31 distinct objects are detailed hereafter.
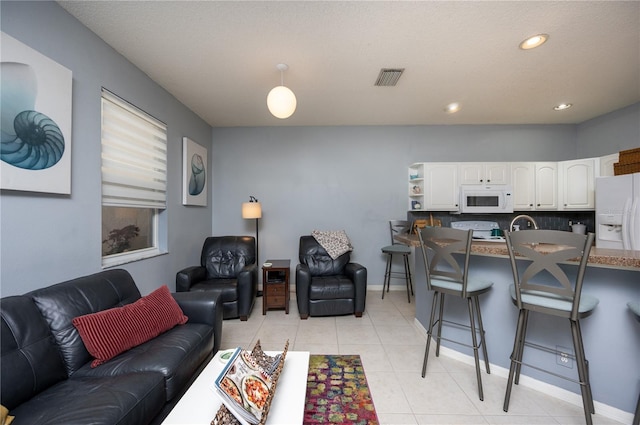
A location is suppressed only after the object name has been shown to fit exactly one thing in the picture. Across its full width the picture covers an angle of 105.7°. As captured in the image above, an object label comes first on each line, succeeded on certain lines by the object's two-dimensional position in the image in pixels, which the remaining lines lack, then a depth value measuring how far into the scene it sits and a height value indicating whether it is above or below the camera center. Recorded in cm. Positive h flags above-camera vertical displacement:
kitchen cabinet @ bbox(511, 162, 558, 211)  381 +42
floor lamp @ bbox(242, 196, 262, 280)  365 +6
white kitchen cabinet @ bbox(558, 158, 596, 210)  355 +44
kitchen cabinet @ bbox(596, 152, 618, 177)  326 +69
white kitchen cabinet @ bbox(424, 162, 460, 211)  385 +46
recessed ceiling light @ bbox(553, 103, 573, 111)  333 +151
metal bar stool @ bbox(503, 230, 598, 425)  135 -45
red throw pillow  143 -73
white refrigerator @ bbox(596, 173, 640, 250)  262 +2
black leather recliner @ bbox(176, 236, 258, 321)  292 -78
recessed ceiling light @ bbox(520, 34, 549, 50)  200 +146
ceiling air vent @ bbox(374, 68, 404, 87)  249 +148
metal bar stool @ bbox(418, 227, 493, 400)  177 -50
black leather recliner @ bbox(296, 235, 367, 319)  306 -101
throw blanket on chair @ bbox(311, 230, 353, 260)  355 -42
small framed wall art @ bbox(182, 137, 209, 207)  328 +60
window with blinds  215 +34
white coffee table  110 -94
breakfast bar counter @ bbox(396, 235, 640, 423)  150 -84
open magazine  106 -82
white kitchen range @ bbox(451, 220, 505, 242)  395 -20
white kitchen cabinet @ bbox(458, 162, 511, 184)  382 +65
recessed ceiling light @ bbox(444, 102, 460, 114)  334 +151
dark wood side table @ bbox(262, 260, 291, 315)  321 -102
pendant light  216 +101
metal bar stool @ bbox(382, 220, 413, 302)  379 -66
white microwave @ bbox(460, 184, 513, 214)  376 +23
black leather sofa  109 -85
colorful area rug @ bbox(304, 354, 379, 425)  154 -129
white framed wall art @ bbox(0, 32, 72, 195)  137 +58
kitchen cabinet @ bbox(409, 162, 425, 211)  398 +46
